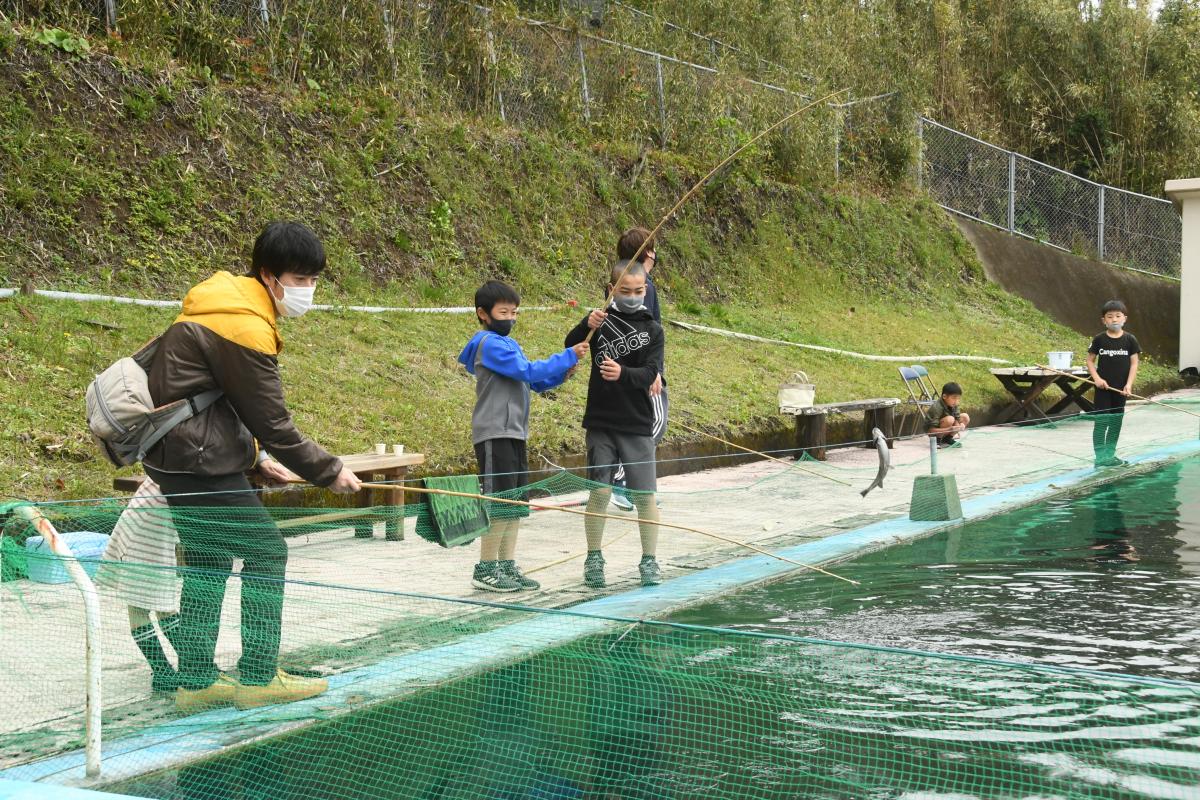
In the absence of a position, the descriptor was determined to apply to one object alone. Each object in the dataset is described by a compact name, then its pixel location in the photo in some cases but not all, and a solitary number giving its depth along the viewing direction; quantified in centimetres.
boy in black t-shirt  1051
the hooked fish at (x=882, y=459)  801
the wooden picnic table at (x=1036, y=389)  1416
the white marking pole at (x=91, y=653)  327
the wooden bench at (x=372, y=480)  581
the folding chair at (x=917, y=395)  1295
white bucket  1434
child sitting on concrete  950
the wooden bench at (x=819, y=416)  1121
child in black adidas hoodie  586
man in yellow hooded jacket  373
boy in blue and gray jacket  552
